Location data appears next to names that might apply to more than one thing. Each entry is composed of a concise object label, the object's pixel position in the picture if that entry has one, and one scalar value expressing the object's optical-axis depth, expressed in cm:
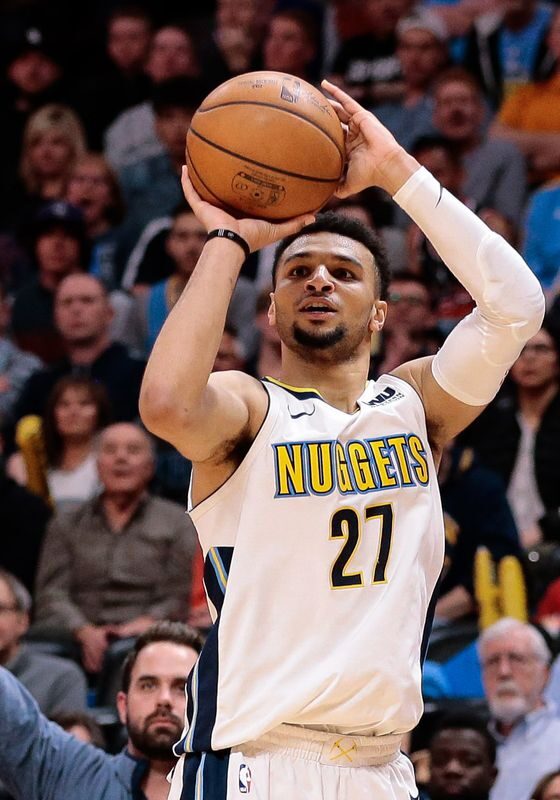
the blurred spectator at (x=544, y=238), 1911
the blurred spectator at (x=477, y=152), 1997
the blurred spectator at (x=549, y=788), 1171
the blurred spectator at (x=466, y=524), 1514
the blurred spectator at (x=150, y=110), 2355
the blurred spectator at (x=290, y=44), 2266
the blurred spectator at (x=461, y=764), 1246
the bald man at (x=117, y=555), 1534
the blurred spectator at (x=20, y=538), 1630
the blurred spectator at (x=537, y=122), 2047
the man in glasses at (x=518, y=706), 1313
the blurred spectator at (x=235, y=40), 2367
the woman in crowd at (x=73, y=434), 1711
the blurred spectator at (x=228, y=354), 1712
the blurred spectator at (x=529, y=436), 1625
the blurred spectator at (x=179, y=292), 1923
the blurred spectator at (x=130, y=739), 937
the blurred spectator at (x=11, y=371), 1922
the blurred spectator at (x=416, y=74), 2116
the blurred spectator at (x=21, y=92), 2480
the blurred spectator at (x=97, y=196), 2252
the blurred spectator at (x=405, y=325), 1705
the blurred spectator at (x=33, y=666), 1316
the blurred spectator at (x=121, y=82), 2461
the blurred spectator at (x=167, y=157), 2222
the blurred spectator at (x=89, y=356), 1836
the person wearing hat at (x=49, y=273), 2064
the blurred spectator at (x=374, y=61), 2230
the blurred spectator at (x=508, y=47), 2127
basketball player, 691
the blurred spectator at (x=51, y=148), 2367
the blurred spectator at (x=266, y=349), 1720
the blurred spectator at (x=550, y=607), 1479
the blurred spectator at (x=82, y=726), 1177
